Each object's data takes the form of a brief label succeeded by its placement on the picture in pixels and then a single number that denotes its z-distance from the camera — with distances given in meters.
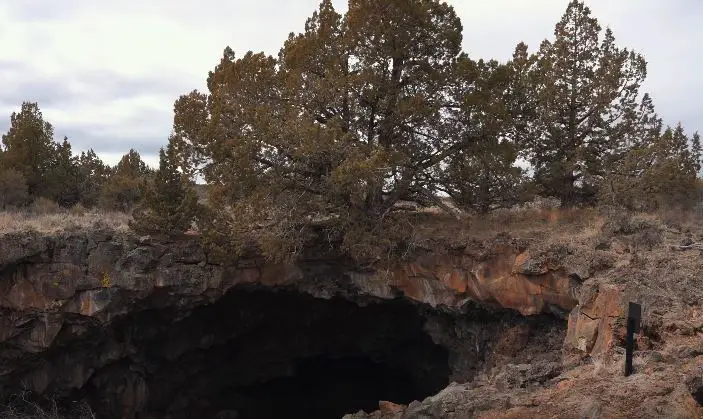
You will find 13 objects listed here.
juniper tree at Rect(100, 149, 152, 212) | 24.28
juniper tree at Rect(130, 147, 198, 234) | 15.85
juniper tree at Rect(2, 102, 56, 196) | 23.59
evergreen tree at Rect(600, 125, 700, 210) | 14.31
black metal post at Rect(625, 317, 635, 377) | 6.86
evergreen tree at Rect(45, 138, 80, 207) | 24.77
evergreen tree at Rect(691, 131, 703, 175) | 18.88
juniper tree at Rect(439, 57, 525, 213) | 14.87
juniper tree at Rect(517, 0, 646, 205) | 16.05
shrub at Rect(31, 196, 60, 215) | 21.73
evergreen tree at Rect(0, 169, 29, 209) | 21.81
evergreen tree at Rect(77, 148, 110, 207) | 25.94
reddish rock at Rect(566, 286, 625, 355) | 9.26
